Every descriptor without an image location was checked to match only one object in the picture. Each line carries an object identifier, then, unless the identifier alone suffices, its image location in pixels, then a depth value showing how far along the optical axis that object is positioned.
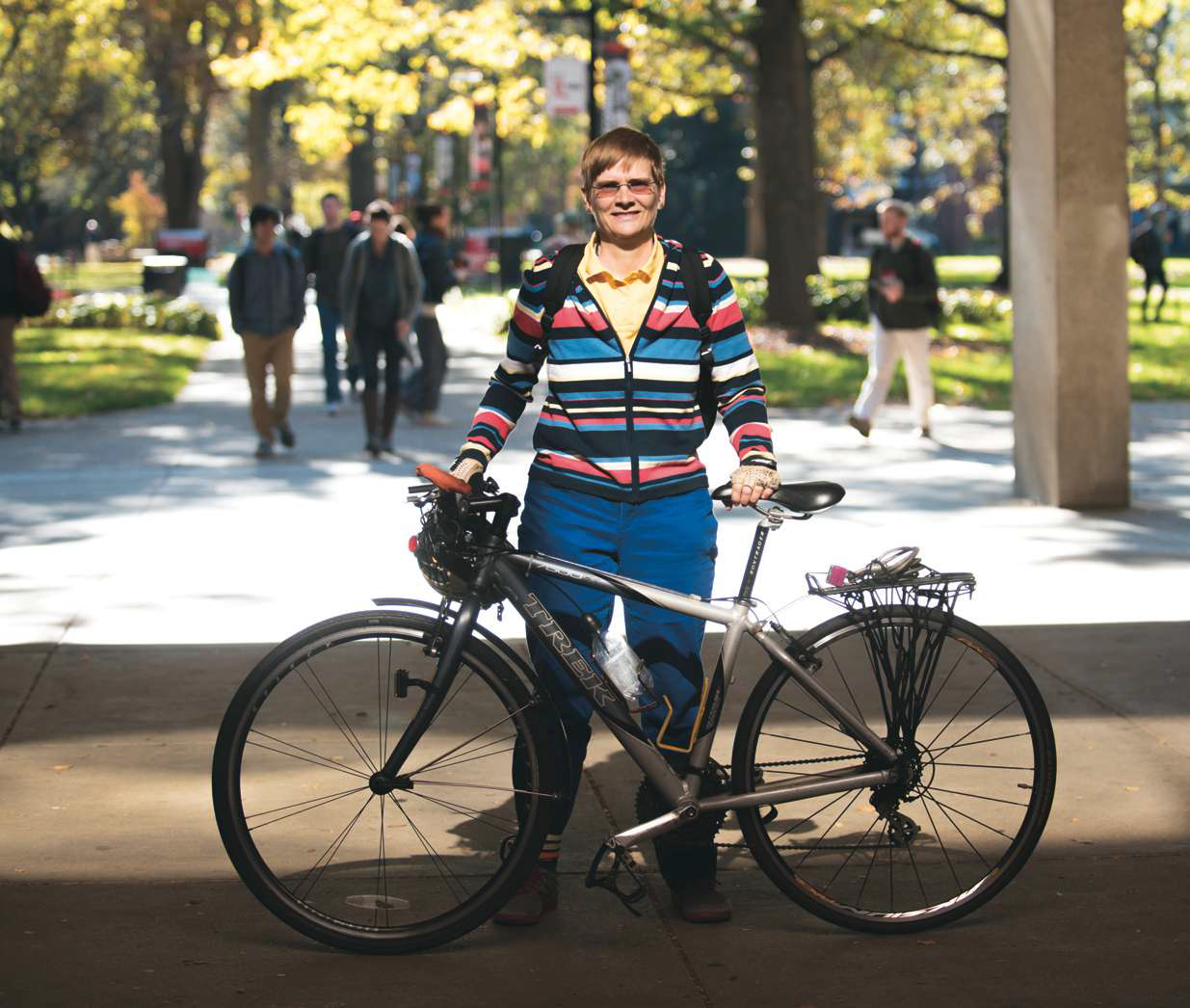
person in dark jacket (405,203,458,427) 16.20
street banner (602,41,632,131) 20.38
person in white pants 15.03
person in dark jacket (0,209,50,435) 15.98
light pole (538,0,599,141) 21.56
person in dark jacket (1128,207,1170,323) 28.31
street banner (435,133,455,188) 43.56
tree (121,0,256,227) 31.20
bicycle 4.45
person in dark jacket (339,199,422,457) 14.26
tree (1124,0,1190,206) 48.78
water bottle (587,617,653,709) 4.52
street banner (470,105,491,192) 39.03
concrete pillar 10.86
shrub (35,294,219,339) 28.64
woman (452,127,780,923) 4.62
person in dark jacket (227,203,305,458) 14.08
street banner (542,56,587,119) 21.12
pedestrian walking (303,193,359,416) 17.55
